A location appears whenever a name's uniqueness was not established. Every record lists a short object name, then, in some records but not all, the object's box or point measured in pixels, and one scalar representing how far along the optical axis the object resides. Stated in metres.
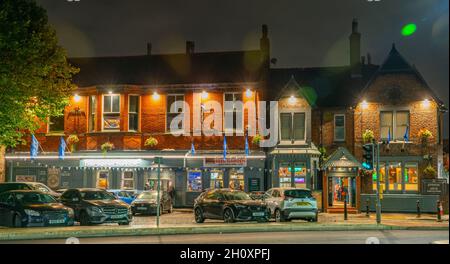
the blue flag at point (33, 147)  37.44
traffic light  27.30
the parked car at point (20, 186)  31.66
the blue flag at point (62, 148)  39.16
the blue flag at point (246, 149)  38.28
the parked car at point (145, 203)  33.03
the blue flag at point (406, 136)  38.00
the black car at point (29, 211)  24.55
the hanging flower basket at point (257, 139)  39.28
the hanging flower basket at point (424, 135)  37.84
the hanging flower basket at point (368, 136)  38.34
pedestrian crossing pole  27.12
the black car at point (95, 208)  26.14
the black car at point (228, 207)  27.41
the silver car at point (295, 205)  28.44
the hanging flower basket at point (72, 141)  40.62
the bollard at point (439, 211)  30.27
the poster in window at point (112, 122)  40.69
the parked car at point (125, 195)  35.13
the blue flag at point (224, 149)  38.40
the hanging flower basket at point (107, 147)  39.88
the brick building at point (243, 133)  38.34
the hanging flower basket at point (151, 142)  40.12
